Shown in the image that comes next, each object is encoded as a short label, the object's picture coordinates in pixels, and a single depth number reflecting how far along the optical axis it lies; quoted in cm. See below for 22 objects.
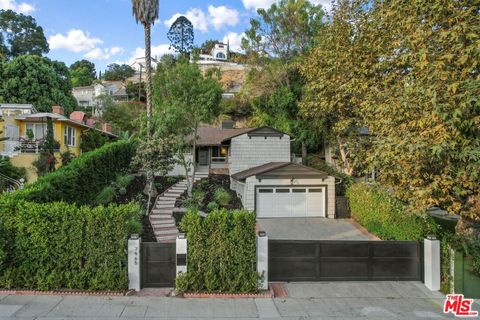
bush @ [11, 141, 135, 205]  1132
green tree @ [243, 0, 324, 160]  2723
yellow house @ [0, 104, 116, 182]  2019
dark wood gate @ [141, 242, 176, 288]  943
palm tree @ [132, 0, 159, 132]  2078
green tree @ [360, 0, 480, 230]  779
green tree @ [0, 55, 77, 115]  3350
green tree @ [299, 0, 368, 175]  1641
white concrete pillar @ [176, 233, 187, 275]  914
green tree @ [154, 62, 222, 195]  1884
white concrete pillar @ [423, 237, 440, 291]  965
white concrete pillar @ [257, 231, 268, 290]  925
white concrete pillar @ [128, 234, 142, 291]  912
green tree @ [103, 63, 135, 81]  8225
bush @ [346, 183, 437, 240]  1089
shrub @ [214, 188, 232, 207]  1908
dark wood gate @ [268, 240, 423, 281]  993
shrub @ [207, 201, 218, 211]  1797
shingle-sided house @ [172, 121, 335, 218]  1917
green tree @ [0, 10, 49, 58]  5575
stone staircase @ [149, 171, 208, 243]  1470
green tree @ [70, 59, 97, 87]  6625
